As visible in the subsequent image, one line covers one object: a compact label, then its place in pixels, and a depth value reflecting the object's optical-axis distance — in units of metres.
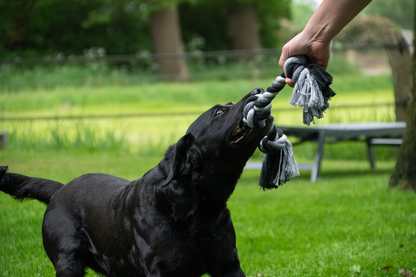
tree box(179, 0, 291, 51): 28.56
